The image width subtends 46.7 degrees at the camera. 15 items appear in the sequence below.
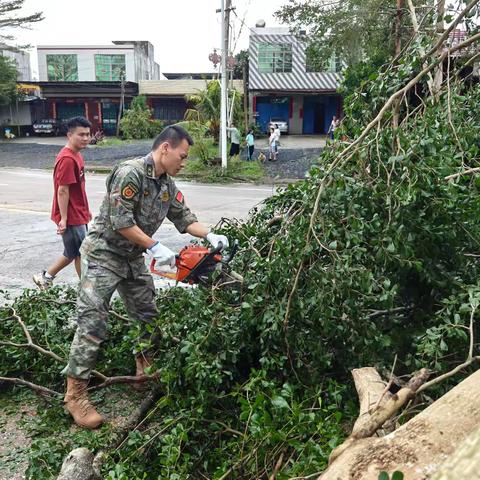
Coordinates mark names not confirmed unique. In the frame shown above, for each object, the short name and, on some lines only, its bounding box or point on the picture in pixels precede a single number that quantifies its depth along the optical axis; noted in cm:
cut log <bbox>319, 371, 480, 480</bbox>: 156
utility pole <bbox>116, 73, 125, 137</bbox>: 3407
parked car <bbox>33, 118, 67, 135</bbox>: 3466
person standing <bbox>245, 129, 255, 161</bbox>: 1931
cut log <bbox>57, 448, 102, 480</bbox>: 230
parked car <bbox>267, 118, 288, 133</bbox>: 3280
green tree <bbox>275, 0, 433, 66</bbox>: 1259
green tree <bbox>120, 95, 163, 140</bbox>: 2973
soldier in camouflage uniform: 294
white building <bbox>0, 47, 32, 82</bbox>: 4556
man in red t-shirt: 480
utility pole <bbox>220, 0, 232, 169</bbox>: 1462
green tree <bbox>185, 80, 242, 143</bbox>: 1934
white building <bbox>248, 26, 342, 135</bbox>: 3388
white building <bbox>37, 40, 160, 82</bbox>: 3953
